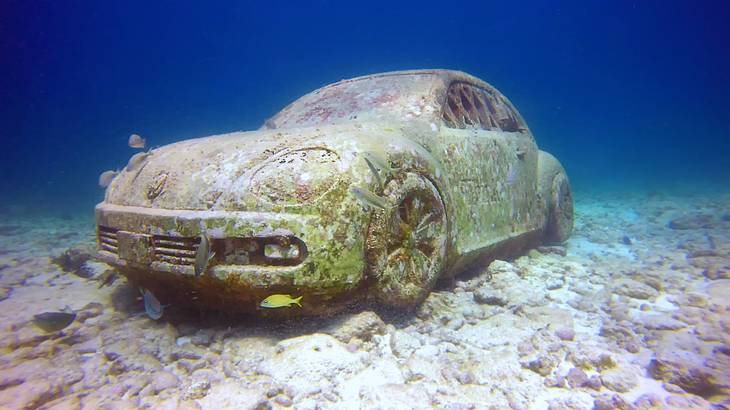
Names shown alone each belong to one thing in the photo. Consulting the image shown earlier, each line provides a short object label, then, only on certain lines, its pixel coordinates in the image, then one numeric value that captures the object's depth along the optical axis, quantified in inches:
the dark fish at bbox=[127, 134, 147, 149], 196.7
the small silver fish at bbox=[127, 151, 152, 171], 126.7
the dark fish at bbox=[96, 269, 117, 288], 148.9
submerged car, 89.7
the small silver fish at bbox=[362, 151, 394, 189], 99.5
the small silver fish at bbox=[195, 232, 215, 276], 86.2
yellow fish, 86.8
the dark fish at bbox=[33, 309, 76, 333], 108.4
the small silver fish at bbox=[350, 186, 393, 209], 92.7
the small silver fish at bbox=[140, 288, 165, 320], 104.4
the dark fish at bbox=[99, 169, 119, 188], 176.6
